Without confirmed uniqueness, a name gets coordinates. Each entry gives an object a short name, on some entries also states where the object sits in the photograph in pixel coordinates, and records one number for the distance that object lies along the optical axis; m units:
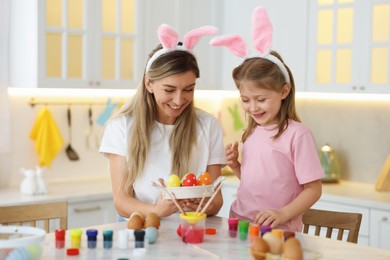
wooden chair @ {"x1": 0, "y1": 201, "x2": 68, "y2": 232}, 2.58
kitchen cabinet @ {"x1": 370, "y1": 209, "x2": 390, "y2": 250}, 3.75
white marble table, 1.95
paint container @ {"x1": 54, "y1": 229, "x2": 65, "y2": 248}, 2.05
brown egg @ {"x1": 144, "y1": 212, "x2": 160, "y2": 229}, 2.19
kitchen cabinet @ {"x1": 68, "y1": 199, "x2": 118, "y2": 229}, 3.97
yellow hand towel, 4.35
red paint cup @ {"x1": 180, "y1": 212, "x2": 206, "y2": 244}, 2.10
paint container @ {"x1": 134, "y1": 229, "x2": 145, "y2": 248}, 2.06
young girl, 2.50
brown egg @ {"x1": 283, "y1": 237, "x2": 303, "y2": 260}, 1.75
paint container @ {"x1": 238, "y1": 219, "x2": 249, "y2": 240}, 2.15
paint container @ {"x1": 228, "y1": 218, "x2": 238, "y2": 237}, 2.23
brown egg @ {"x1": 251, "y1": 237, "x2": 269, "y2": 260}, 1.73
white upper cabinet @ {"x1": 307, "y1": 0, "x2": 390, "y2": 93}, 4.06
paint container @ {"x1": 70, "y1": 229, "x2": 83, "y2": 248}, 2.01
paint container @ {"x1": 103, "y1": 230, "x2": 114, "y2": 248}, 2.03
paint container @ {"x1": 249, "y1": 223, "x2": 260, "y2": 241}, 2.13
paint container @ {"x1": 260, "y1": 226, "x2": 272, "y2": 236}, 2.11
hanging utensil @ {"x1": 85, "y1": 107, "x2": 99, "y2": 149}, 4.66
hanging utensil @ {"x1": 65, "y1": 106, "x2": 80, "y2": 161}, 4.54
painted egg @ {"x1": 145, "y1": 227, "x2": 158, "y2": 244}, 2.07
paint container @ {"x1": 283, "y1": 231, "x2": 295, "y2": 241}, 2.04
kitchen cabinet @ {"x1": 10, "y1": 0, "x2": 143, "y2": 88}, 4.03
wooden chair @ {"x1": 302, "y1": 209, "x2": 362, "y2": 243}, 2.48
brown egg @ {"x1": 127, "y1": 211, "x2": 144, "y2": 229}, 2.16
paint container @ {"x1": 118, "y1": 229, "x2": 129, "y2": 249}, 2.01
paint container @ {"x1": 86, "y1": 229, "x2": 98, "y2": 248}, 2.03
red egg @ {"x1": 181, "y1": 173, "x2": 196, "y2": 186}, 2.23
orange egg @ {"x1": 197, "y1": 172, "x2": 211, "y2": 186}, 2.25
